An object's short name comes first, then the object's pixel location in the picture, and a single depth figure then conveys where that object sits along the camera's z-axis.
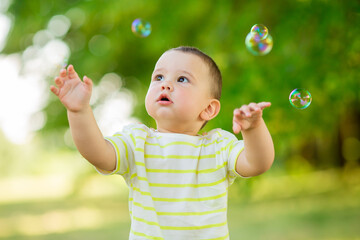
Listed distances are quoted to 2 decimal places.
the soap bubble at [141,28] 3.41
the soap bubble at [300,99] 2.73
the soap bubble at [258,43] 3.07
